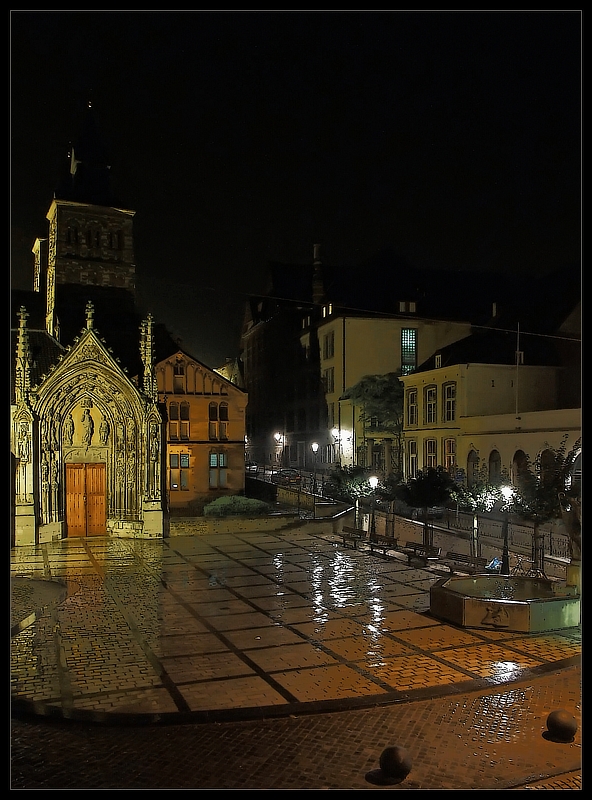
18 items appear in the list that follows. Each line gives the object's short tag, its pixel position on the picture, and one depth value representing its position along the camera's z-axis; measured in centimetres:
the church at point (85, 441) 3055
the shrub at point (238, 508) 3547
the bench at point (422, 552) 2455
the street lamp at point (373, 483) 2814
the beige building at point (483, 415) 3538
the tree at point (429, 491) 2812
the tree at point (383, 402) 5103
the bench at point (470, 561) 2282
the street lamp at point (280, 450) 7381
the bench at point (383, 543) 2662
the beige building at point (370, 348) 5803
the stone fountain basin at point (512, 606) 1579
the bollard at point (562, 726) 980
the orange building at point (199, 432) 4203
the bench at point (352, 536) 2864
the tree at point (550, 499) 1847
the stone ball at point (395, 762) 862
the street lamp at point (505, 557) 2059
